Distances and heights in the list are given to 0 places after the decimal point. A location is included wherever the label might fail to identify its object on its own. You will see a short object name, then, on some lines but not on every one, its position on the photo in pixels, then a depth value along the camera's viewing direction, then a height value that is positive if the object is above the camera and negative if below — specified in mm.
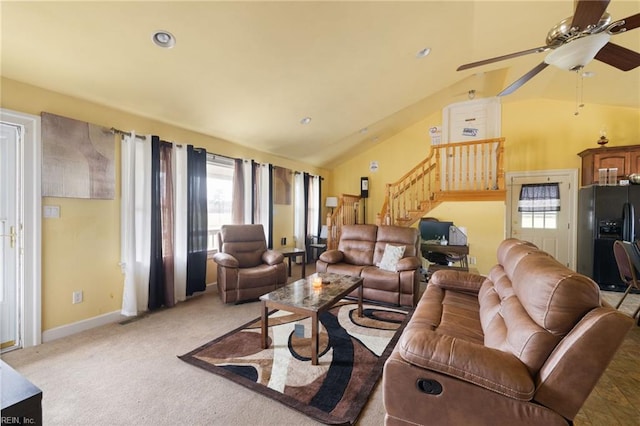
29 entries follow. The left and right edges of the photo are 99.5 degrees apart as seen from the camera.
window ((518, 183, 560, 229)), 5062 +113
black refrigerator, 4020 -219
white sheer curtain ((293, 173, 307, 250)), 6051 +35
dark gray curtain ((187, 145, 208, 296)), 3738 -124
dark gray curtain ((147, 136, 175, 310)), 3258 -212
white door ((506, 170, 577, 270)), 4961 -160
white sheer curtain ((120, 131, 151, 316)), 3045 -138
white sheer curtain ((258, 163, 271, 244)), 4988 +251
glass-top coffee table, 2141 -769
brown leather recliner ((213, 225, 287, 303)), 3438 -766
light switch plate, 2532 -18
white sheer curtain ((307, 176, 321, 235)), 6465 +111
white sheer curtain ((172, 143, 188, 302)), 3568 -129
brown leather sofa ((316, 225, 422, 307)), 3396 -718
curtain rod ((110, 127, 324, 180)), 2971 +877
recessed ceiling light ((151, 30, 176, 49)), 2250 +1459
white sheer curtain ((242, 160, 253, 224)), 4654 +336
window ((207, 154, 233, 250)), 4316 +279
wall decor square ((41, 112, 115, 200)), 2518 +513
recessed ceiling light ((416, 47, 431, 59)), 3315 +1973
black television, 5176 -365
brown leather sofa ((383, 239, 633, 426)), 1068 -674
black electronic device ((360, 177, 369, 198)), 6879 +602
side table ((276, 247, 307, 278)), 4594 -734
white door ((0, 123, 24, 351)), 2348 -237
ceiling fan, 1536 +1112
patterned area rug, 1762 -1217
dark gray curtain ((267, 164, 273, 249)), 5098 +105
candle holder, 2689 -735
